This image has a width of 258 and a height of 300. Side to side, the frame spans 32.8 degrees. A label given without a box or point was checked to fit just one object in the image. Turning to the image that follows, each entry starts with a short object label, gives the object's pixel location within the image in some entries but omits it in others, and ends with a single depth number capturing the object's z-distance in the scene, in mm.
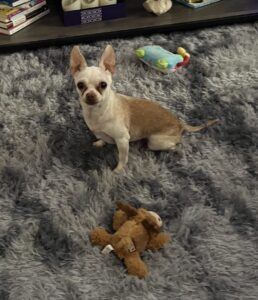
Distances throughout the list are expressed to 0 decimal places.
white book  2104
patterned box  2154
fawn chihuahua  1302
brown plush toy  1173
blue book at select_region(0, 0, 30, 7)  2074
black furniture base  2086
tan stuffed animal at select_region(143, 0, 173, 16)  2238
